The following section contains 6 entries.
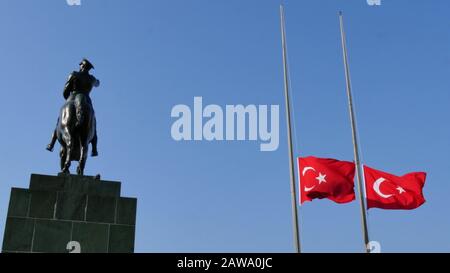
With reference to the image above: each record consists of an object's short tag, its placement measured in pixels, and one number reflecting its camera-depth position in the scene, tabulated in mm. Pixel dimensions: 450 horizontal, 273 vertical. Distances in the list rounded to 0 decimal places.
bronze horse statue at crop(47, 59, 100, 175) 14961
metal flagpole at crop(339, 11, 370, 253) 18656
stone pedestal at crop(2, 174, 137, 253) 13422
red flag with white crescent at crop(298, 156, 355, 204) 18688
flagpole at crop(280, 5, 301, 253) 18719
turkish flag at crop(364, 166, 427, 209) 18484
